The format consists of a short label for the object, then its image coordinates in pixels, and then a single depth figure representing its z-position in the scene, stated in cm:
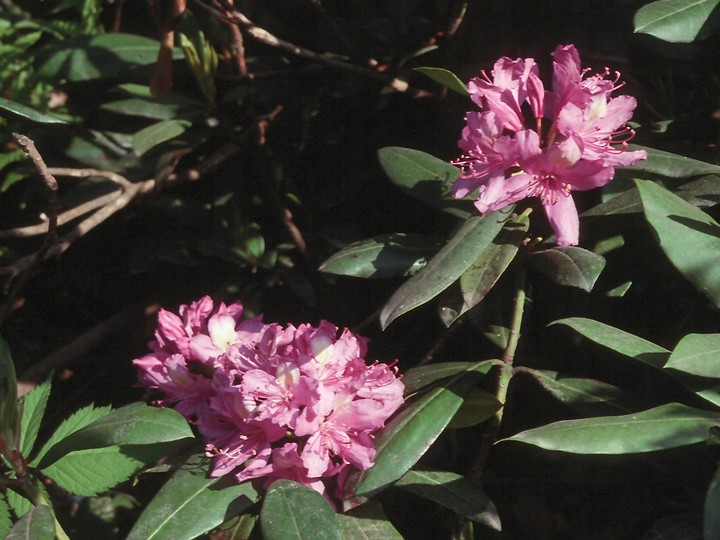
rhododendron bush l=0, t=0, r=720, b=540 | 130
